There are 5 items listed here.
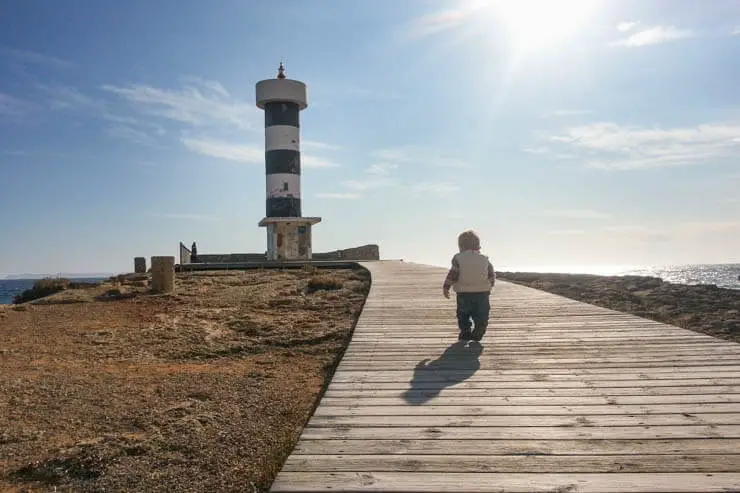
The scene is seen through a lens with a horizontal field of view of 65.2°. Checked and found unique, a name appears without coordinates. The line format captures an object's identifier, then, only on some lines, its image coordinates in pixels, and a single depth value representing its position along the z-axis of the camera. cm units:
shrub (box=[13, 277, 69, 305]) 2180
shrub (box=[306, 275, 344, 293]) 1872
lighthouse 3488
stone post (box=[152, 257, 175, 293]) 1800
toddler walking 738
